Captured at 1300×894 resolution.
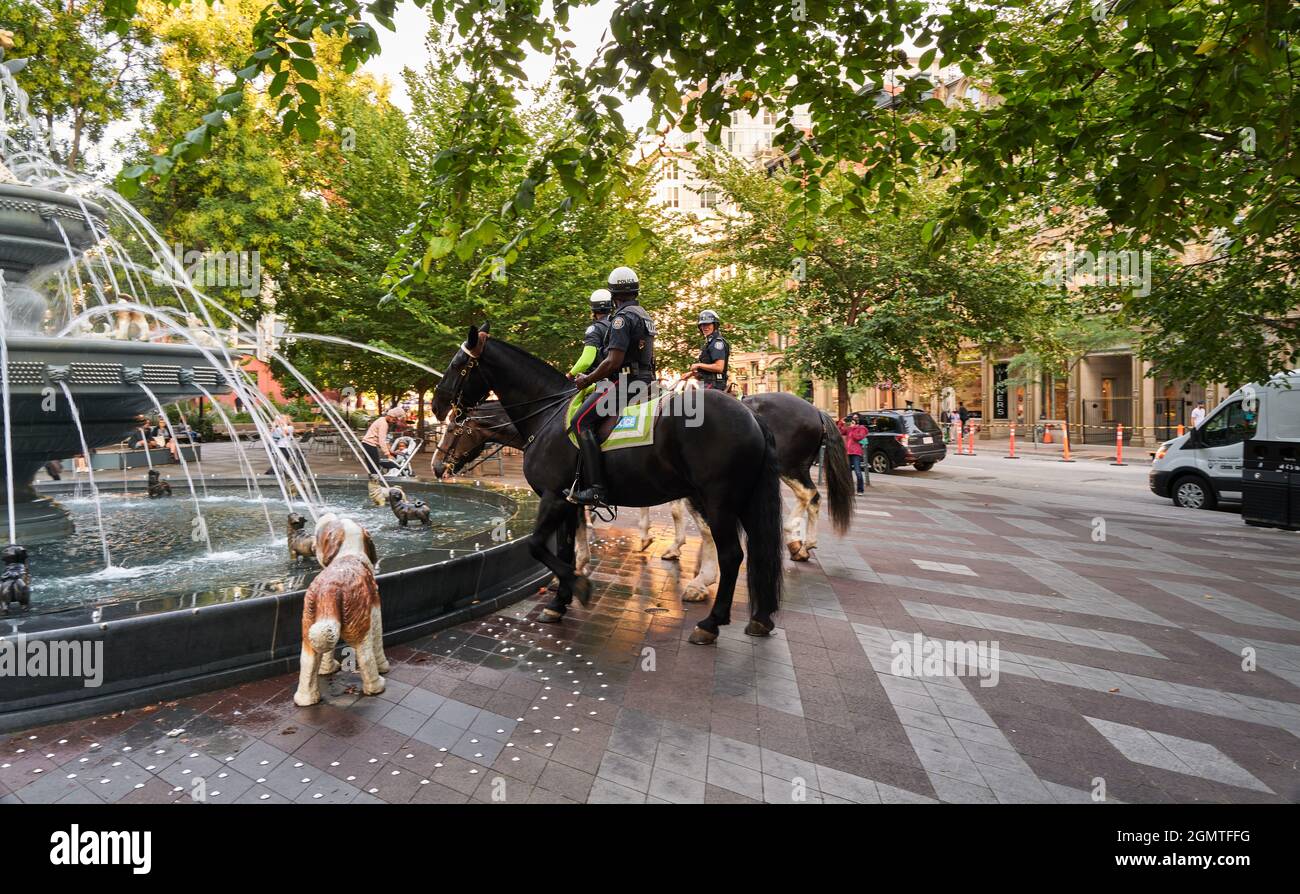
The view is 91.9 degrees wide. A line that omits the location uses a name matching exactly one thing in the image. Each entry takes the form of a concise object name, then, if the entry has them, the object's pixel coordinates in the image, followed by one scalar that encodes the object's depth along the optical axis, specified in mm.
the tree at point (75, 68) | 18797
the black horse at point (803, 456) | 8562
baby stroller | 8383
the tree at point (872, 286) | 19109
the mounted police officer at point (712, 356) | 7711
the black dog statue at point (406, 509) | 8258
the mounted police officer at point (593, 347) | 6121
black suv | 21172
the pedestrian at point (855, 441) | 15133
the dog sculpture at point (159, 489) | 11266
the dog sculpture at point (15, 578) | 4586
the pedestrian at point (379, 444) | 12977
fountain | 3965
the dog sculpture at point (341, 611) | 4133
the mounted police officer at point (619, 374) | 5770
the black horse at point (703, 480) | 5488
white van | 11789
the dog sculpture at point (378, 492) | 10141
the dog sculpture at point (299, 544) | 6133
